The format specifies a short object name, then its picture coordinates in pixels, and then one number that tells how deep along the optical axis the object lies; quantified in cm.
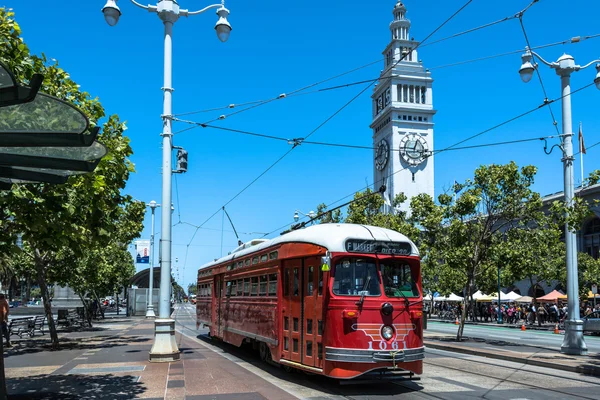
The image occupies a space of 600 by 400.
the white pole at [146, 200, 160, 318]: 4310
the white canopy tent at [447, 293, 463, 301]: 5579
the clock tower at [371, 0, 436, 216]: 11562
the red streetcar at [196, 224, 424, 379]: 1076
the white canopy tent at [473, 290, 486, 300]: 5311
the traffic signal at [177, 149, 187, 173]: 1705
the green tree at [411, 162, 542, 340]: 2269
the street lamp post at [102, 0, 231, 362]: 1512
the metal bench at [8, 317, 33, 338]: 2408
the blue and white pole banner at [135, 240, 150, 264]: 4150
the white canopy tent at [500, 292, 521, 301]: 5253
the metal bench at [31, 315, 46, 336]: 2545
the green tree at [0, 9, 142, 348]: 897
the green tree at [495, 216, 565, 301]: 2183
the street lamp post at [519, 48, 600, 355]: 1762
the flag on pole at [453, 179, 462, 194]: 2413
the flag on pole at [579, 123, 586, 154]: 2500
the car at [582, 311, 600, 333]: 3095
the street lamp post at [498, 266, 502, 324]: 4569
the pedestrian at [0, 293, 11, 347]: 1733
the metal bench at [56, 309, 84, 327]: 3052
